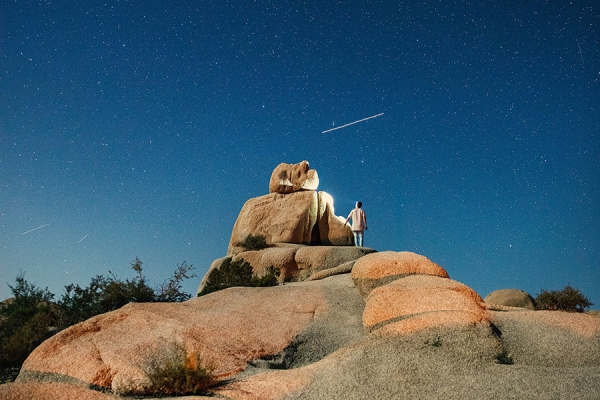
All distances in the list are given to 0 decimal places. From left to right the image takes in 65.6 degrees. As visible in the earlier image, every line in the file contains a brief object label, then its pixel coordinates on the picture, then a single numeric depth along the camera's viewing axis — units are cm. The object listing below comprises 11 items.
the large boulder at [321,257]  2247
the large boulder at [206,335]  846
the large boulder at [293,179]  2958
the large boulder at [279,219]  2728
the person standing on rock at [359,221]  2509
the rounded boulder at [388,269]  1172
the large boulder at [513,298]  2003
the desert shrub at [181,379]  725
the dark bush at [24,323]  1228
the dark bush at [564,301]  1989
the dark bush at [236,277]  1866
